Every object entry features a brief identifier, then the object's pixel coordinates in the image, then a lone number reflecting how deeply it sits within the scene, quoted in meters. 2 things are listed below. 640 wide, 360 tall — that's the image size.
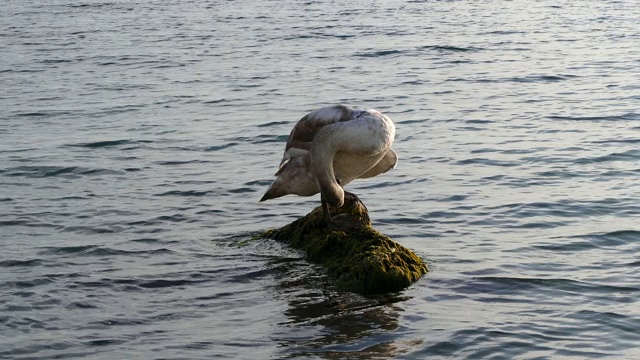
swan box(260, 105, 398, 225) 16.38
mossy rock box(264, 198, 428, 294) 16.74
